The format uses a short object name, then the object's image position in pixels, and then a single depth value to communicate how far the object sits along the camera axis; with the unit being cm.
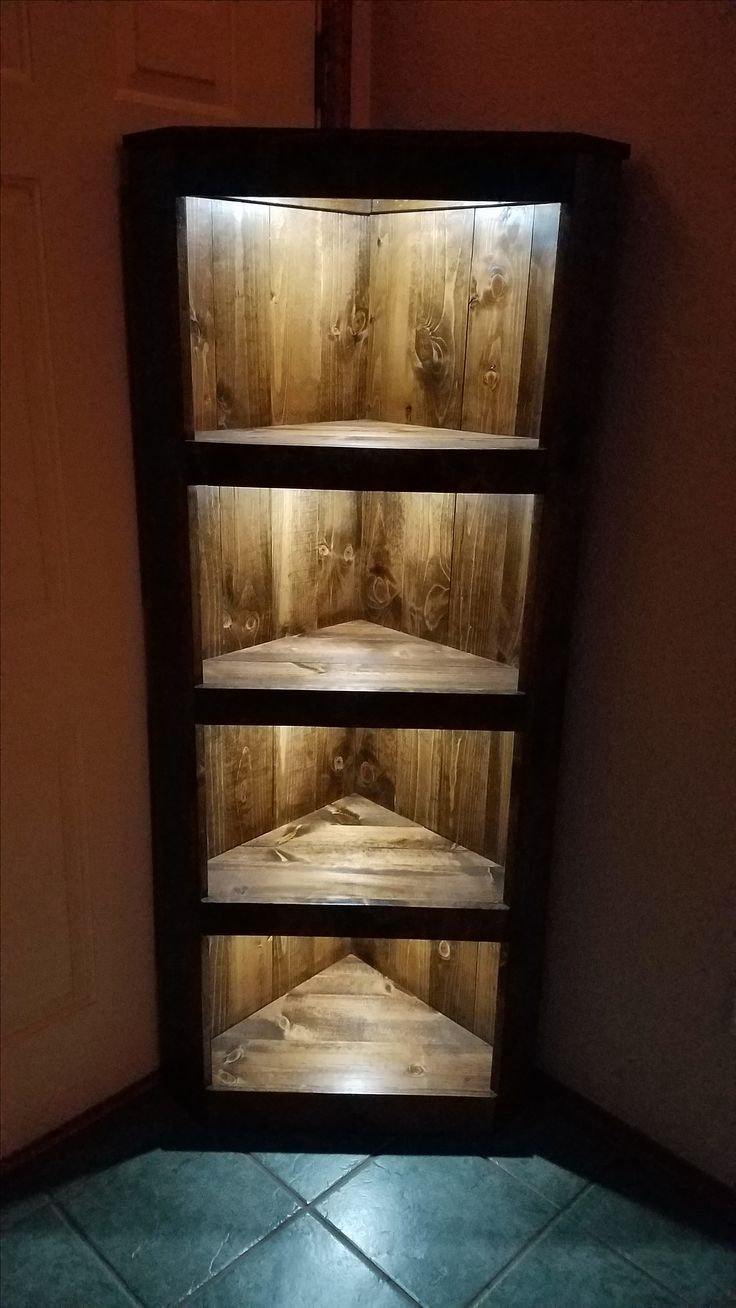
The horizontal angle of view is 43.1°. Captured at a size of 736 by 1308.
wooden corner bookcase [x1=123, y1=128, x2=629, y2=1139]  138
